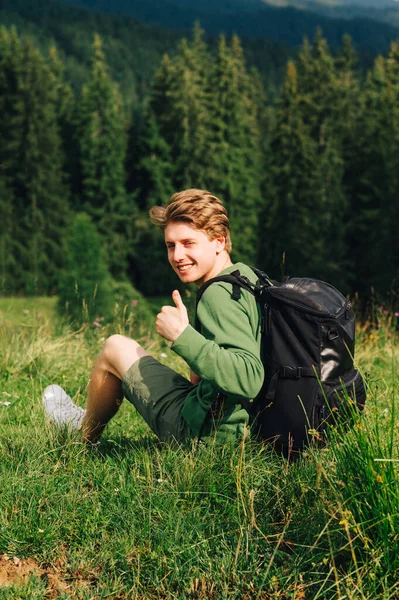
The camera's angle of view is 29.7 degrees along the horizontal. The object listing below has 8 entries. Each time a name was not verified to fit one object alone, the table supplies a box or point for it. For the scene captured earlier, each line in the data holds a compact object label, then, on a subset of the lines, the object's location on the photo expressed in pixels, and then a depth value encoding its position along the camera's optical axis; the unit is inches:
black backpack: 116.7
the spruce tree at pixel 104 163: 1611.7
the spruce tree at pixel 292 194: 1374.3
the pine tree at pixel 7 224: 1498.5
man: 116.5
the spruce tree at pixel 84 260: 1074.7
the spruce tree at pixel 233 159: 1533.0
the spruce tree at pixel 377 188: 1293.1
